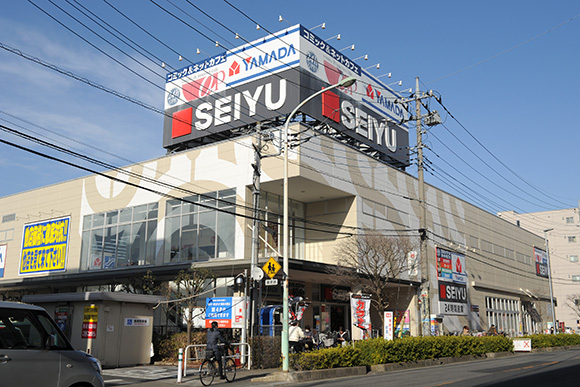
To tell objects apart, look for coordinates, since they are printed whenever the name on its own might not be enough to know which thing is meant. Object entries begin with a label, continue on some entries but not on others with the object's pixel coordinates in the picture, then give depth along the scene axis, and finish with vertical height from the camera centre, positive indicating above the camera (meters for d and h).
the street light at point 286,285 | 16.64 +0.74
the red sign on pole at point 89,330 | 20.11 -0.83
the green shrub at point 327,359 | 17.19 -1.67
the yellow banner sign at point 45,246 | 40.03 +4.77
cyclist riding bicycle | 15.91 -1.06
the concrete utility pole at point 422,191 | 24.84 +5.88
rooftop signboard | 35.06 +15.27
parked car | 7.42 -0.66
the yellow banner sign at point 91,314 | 20.33 -0.22
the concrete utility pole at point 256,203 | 20.39 +4.04
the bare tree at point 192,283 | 25.05 +1.20
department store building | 30.69 +6.99
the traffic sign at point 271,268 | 18.95 +1.45
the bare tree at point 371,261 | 29.73 +2.74
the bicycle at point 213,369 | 15.37 -1.80
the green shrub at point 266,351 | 20.12 -1.63
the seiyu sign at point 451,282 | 42.28 +2.15
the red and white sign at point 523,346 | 32.60 -2.29
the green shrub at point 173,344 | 22.95 -1.54
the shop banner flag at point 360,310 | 21.25 -0.07
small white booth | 20.30 -0.54
